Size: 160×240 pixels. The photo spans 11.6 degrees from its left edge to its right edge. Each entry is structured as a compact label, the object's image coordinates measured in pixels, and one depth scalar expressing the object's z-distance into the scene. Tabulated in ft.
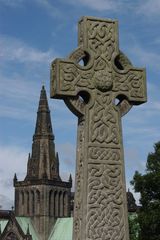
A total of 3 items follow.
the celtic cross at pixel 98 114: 40.63
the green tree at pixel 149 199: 117.39
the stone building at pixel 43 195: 392.68
